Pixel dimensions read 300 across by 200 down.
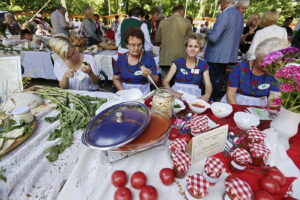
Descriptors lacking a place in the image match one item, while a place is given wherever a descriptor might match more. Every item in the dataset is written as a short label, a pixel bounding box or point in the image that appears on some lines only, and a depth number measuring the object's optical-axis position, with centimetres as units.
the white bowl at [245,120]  106
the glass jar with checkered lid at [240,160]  75
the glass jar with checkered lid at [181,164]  71
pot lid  71
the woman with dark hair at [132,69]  211
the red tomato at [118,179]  69
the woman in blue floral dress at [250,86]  173
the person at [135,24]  326
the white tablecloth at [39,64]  370
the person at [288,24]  514
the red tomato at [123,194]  63
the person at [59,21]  470
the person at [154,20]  491
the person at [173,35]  311
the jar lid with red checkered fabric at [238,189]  57
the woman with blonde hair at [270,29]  278
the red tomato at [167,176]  70
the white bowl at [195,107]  121
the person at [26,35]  473
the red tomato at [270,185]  65
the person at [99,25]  723
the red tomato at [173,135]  98
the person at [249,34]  421
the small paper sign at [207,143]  76
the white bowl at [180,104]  121
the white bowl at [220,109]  117
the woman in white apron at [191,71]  208
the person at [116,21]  784
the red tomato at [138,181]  69
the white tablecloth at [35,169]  72
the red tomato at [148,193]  62
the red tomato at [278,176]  68
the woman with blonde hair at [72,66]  182
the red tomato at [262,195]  60
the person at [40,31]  683
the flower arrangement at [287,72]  76
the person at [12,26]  495
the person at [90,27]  439
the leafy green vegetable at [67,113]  94
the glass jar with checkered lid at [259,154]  77
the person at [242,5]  270
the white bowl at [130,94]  133
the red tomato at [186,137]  88
